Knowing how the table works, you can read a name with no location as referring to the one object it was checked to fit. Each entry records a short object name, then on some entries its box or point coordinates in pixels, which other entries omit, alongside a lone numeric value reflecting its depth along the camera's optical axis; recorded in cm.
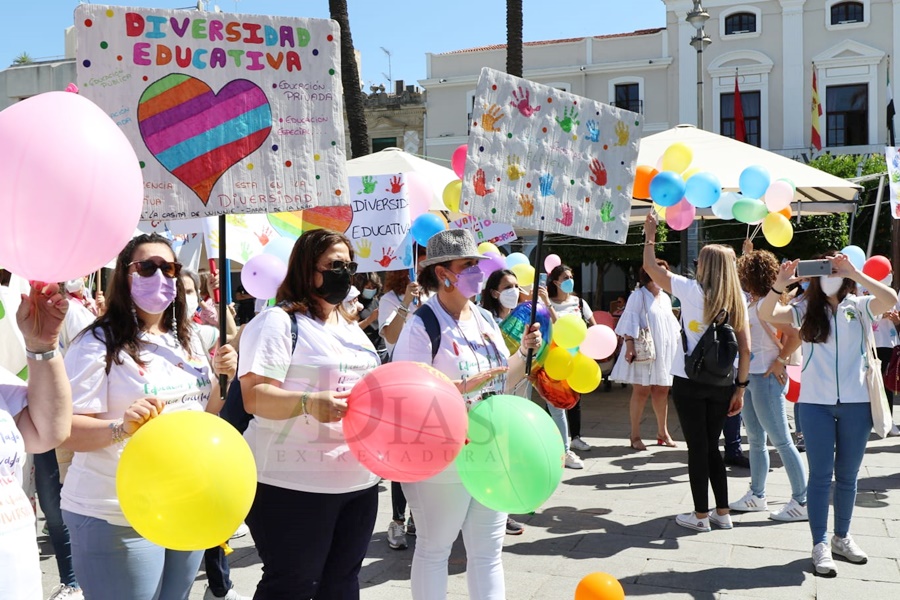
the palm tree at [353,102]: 1209
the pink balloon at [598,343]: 565
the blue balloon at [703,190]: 630
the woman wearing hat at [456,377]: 325
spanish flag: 2571
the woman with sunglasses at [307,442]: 281
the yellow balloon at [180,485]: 226
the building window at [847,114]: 2814
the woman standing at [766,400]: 554
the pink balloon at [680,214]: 646
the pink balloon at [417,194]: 712
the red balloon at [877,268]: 617
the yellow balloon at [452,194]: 650
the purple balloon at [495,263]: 519
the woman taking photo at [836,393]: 452
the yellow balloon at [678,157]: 680
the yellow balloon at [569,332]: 509
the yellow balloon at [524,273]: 645
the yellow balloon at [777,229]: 671
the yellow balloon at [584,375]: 502
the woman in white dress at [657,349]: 805
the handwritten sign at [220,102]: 297
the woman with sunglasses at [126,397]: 251
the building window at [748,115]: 2902
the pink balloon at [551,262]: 815
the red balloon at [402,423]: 268
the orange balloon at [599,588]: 325
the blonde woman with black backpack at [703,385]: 515
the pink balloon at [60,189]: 206
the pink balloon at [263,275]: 539
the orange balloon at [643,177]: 661
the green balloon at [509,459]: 300
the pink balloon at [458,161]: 621
